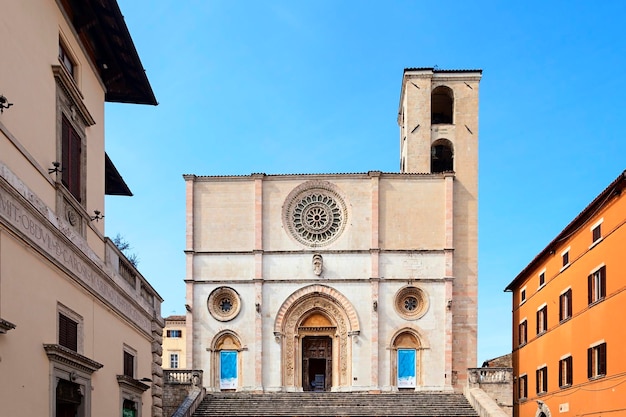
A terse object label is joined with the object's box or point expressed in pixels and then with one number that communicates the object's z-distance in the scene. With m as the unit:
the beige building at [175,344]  61.06
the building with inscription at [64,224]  9.14
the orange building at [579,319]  21.03
